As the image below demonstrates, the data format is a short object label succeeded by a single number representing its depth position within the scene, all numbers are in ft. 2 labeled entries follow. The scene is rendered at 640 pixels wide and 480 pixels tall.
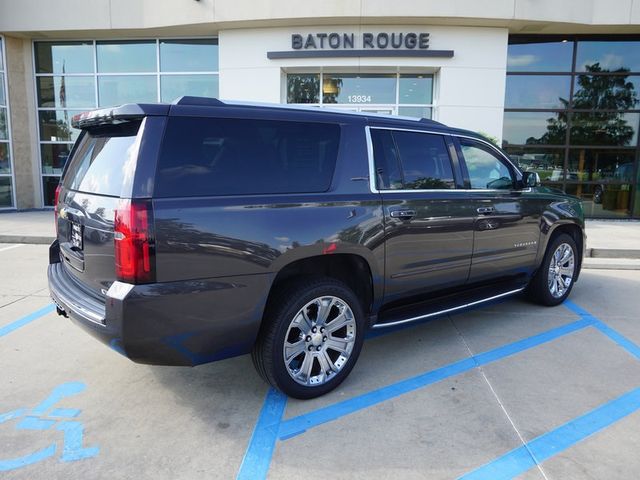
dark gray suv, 8.93
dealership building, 37.96
